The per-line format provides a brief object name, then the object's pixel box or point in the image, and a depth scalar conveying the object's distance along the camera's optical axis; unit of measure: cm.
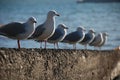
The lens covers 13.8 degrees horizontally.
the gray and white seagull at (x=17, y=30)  886
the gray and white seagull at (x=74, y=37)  1288
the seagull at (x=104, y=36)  1637
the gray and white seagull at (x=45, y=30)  994
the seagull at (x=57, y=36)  1127
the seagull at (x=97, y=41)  1480
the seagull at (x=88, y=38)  1373
